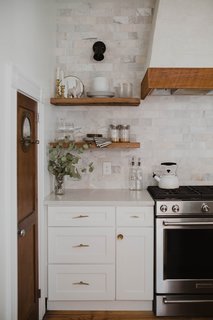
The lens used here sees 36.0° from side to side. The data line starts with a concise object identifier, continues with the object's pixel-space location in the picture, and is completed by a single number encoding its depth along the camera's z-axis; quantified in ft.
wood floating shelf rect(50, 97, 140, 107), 10.14
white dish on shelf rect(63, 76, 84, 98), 10.74
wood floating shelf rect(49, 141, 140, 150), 10.28
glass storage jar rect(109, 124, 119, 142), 10.61
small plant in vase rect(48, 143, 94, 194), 9.59
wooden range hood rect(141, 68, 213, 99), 8.83
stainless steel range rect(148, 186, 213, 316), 8.84
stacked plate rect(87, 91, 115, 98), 10.27
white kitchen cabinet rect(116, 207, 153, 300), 9.00
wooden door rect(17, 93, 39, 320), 7.07
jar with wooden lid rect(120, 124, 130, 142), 10.61
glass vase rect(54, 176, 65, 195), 9.88
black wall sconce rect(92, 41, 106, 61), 10.92
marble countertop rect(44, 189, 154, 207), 8.98
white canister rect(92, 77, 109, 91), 10.36
